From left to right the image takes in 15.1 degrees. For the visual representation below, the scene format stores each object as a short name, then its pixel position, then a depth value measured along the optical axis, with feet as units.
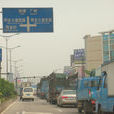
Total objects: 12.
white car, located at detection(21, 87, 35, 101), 196.34
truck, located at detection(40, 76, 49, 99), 229.47
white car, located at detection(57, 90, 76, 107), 110.63
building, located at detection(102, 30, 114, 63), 365.81
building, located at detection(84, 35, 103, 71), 401.08
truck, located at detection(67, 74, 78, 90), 134.10
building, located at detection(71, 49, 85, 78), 504.84
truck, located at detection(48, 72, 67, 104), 139.23
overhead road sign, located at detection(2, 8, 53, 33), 88.33
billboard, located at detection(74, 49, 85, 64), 506.19
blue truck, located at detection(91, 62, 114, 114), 53.83
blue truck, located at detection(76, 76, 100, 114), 70.36
